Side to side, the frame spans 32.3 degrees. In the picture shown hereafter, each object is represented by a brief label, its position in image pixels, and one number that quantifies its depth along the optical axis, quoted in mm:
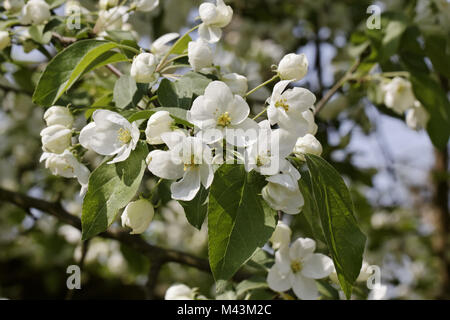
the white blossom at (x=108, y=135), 422
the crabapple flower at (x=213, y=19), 478
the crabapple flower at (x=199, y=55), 454
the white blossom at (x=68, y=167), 447
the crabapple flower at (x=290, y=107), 414
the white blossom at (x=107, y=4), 558
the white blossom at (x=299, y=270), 510
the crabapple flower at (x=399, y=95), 647
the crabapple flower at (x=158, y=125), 409
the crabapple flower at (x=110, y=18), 548
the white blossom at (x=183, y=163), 402
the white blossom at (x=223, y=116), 408
